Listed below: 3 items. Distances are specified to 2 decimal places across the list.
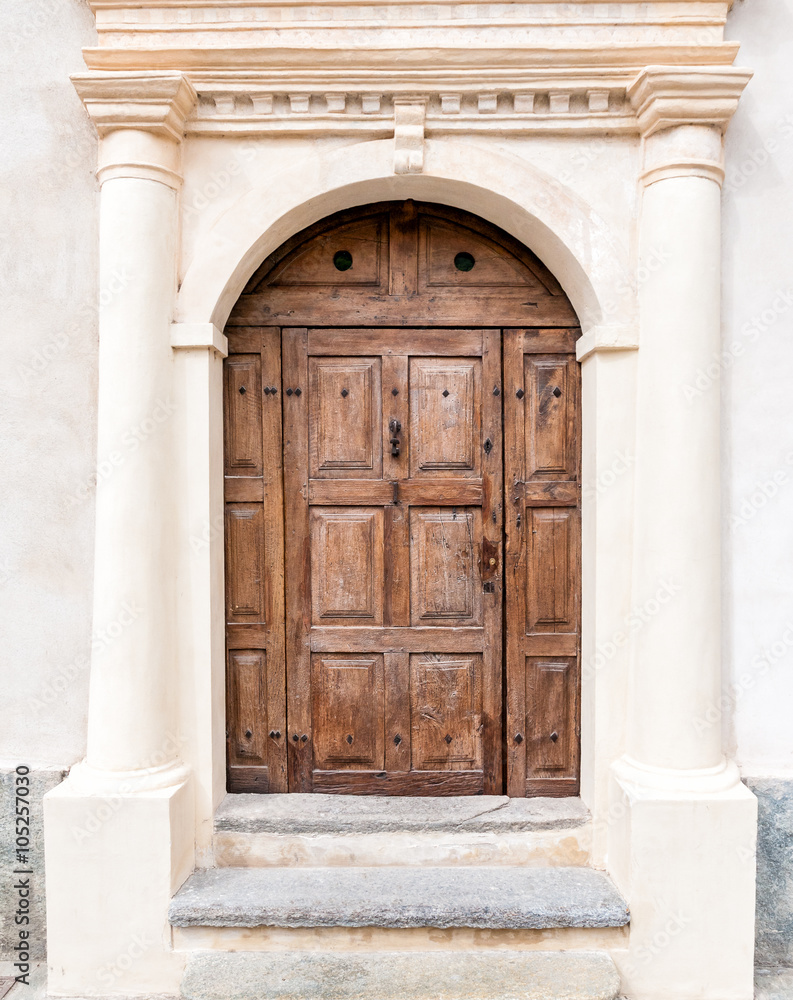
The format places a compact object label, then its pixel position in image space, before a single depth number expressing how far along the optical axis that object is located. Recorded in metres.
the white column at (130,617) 2.88
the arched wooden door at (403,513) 3.38
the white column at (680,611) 2.84
